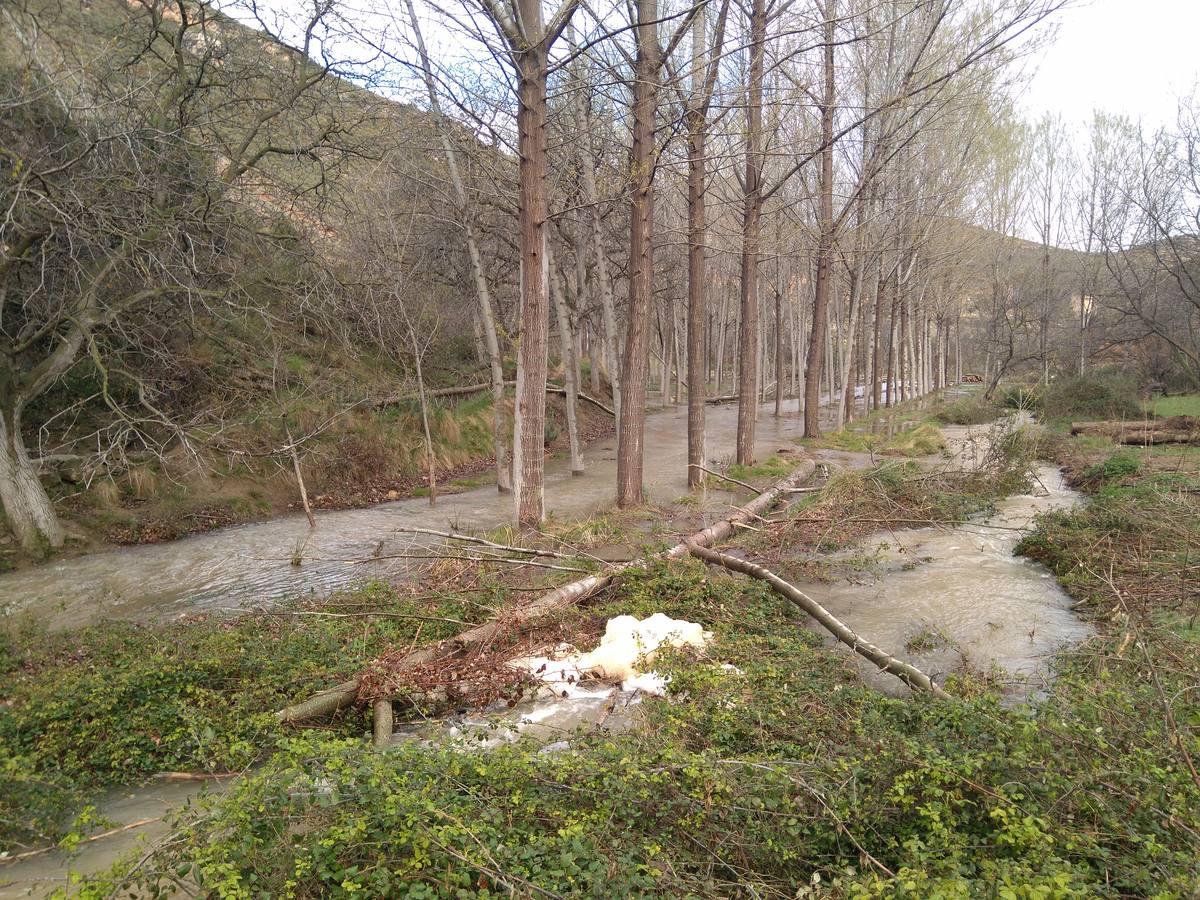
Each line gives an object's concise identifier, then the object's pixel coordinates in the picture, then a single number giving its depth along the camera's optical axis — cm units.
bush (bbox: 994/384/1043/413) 2298
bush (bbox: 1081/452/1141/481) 1269
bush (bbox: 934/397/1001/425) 2697
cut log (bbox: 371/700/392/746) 493
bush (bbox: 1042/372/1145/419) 2323
